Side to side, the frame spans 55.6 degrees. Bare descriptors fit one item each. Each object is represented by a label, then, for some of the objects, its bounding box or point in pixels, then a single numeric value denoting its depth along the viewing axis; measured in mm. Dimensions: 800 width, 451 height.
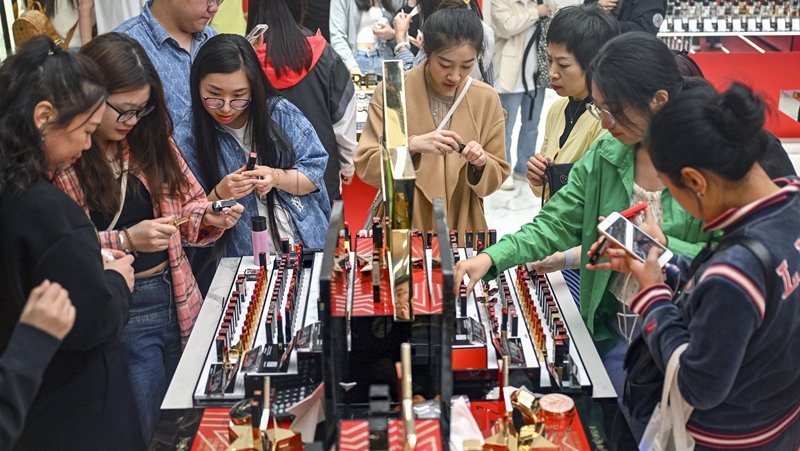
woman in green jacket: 1998
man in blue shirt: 3096
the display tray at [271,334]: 1881
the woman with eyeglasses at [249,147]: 2625
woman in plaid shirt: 2158
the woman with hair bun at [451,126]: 2822
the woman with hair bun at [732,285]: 1400
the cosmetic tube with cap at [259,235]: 2523
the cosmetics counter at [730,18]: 6730
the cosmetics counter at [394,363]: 1562
